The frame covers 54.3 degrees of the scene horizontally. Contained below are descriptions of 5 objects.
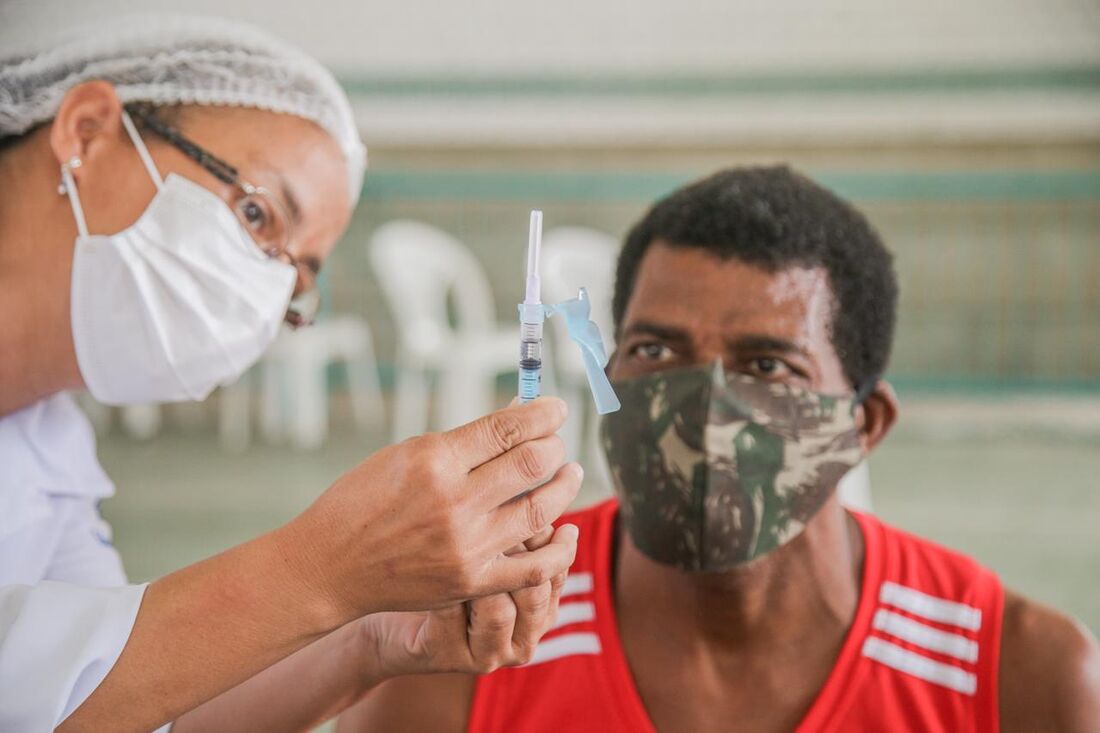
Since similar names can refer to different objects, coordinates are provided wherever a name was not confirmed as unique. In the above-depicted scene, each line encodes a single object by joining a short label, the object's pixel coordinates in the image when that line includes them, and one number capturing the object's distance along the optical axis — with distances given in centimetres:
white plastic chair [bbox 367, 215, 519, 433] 491
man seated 120
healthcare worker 87
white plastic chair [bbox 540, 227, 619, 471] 464
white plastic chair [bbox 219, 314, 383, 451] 561
